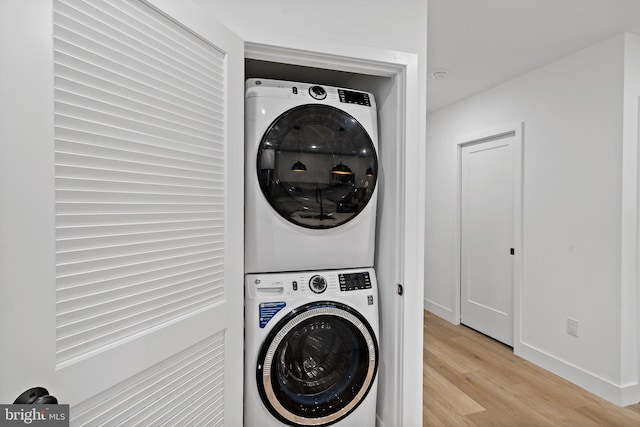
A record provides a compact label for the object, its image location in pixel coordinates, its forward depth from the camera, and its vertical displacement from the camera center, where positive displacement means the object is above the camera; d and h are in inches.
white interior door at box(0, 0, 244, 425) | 28.2 -0.2
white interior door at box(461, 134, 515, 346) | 123.7 -11.2
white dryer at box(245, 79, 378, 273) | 60.3 +6.4
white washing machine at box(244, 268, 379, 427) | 59.6 -26.8
